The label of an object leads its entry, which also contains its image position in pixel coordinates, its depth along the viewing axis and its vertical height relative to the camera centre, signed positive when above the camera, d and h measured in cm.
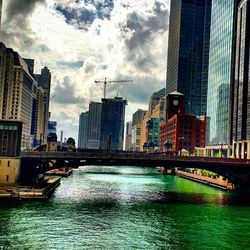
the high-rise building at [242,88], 12417 +2707
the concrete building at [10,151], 7347 -235
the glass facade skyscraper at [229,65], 13965 +3982
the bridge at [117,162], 7818 -376
